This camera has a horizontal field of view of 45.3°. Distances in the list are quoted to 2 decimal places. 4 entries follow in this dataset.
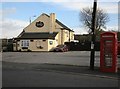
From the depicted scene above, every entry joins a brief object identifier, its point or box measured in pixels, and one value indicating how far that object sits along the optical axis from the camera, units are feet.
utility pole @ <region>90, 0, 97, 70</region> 26.98
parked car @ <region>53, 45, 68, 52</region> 88.79
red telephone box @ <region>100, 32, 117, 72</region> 24.76
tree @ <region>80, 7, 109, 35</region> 119.16
